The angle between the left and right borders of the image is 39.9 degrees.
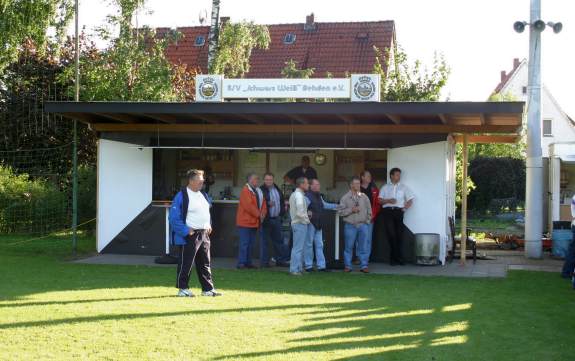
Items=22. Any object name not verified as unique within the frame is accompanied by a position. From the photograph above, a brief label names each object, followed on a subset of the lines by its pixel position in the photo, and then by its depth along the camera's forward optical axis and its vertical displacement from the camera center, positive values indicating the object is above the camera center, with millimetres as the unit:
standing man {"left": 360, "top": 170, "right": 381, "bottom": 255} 13562 +48
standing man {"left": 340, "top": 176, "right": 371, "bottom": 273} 12531 -427
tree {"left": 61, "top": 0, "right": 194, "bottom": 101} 20719 +3251
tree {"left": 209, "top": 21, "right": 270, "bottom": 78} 21844 +4213
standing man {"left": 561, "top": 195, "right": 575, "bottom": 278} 11873 -1013
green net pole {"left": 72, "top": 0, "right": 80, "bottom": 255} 14172 -92
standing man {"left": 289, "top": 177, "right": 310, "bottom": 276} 12133 -444
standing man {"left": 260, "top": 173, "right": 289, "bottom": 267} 13188 -475
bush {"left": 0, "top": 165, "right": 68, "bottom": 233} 19531 -454
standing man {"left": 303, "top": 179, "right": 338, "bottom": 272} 12430 -594
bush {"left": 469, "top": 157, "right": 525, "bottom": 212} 29578 +595
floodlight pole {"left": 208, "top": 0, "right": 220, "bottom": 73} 21375 +4402
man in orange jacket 12891 -382
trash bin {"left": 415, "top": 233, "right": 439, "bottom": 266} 13406 -896
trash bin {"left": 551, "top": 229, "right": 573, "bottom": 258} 15102 -842
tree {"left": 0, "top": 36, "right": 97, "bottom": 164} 24016 +2809
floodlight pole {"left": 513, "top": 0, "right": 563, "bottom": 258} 15609 +1396
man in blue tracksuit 9453 -412
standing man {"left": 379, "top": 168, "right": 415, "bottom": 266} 13523 -229
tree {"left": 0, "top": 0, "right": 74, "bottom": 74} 19672 +4272
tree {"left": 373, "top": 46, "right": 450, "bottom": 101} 21734 +3127
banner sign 13141 +1785
